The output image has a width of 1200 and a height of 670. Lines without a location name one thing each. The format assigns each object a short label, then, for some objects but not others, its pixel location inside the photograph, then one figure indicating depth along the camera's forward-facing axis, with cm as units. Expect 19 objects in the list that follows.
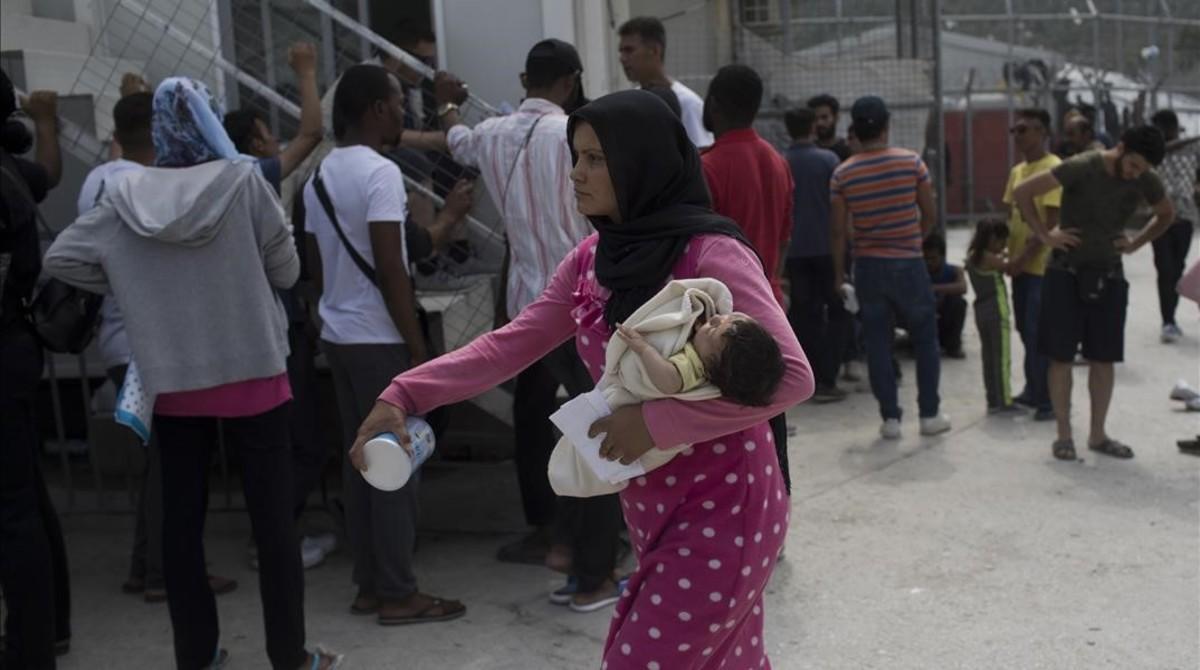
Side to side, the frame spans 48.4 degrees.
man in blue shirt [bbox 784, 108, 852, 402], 849
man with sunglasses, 795
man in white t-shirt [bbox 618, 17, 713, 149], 611
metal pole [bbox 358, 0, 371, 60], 712
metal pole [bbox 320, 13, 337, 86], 676
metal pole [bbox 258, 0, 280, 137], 664
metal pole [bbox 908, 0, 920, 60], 1027
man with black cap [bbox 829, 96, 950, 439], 738
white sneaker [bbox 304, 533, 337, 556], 582
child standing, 812
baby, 252
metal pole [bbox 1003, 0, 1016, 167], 1975
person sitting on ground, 935
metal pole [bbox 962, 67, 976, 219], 1975
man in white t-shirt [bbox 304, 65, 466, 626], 468
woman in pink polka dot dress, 274
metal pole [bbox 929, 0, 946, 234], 956
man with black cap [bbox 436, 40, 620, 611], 497
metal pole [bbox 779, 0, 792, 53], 1083
